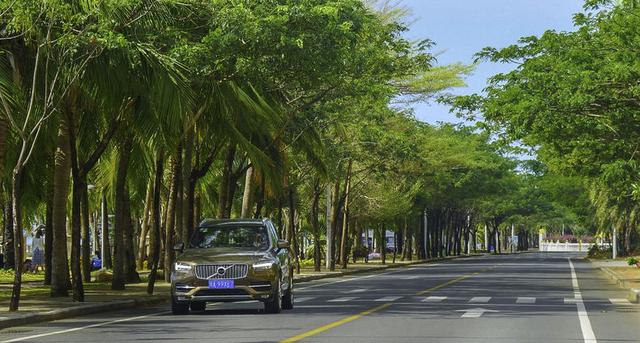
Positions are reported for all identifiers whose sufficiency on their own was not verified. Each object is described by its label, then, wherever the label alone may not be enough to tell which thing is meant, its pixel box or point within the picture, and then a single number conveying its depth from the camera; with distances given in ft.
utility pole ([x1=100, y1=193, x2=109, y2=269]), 175.42
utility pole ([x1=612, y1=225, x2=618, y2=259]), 277.64
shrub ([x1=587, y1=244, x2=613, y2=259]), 307.70
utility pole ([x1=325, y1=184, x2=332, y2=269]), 193.36
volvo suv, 74.79
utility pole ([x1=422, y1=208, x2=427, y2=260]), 316.19
